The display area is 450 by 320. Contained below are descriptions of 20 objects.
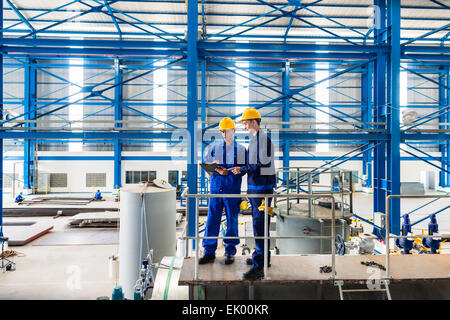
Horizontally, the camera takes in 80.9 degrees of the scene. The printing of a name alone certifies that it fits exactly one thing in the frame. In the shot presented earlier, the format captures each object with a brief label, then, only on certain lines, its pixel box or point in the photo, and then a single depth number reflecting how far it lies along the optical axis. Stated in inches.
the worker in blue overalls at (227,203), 144.0
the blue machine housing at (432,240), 203.9
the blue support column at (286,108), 690.2
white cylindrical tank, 200.7
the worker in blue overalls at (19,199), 584.9
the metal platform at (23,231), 350.9
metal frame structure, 320.8
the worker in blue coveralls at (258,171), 132.7
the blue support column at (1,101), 348.5
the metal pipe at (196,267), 121.1
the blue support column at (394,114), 324.2
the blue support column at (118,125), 689.0
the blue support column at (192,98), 304.1
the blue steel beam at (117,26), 595.8
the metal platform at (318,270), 123.3
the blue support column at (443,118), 730.5
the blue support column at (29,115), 705.0
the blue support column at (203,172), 412.3
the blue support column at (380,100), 347.3
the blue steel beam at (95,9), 357.4
